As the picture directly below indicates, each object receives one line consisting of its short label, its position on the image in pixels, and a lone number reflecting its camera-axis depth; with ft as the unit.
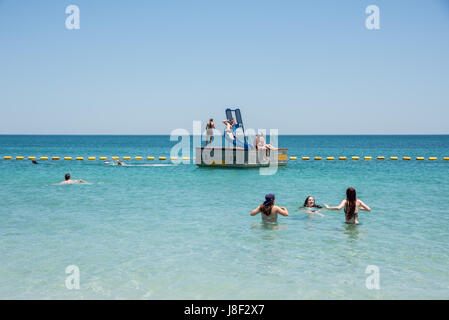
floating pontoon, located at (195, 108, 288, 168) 100.94
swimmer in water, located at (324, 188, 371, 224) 37.58
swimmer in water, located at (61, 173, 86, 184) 72.22
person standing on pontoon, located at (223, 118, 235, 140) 100.37
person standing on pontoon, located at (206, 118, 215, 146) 98.92
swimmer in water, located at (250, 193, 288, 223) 37.63
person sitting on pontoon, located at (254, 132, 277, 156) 100.26
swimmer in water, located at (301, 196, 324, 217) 42.96
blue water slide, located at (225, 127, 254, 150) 101.35
